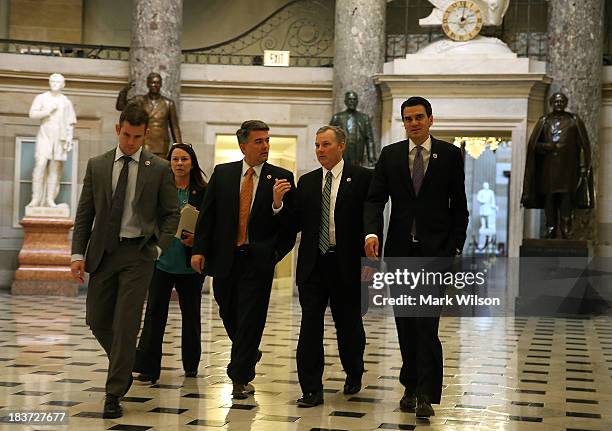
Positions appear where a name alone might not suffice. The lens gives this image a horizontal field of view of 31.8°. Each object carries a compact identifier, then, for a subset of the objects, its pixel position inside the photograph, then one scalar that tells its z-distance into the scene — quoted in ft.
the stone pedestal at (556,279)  43.29
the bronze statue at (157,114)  46.83
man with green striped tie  19.63
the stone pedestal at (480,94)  47.85
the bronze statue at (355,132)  45.75
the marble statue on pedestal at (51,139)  46.68
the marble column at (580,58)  47.03
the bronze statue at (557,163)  43.57
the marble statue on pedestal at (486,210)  90.07
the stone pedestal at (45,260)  46.75
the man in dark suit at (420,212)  18.16
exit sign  52.49
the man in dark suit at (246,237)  20.03
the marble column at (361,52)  48.88
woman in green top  21.59
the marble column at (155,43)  49.16
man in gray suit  17.62
